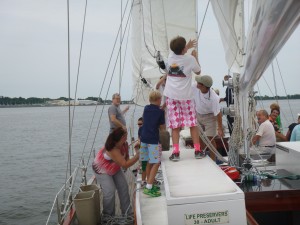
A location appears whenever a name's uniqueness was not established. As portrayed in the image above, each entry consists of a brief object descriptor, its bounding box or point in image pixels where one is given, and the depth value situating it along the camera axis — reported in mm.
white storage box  2908
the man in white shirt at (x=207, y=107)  5431
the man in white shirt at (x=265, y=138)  6738
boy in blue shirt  4539
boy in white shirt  4602
